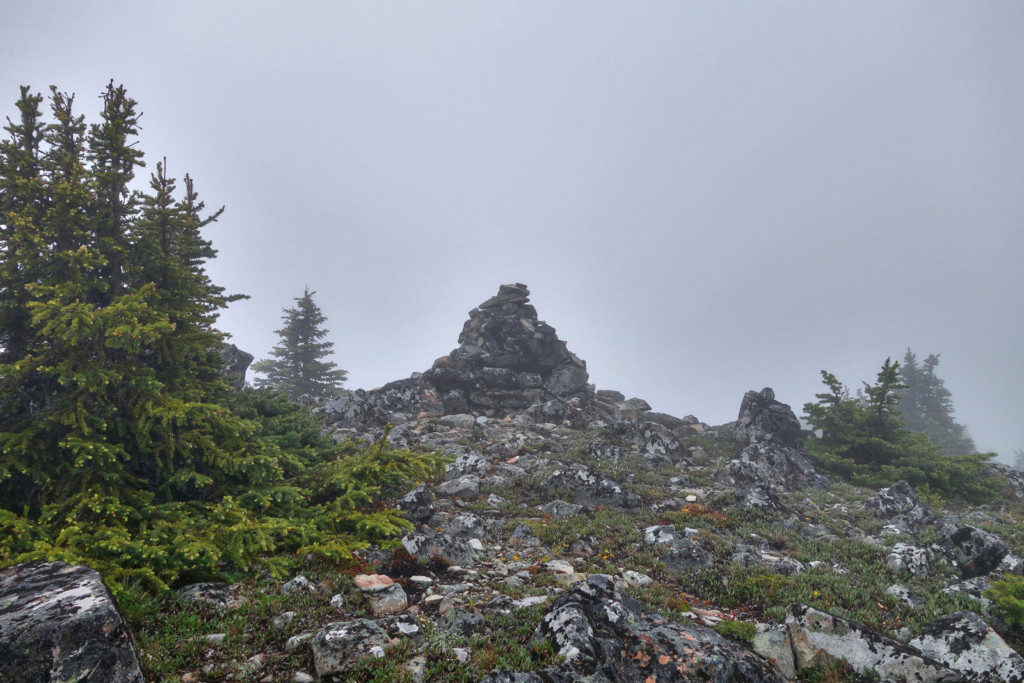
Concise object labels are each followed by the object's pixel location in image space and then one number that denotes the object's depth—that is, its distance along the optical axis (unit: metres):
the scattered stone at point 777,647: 5.93
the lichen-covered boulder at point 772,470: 18.19
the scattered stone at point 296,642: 5.14
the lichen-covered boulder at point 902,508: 13.60
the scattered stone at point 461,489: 13.74
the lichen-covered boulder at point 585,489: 14.41
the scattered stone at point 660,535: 11.12
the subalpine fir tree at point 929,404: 45.16
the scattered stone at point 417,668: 4.68
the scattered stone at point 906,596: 8.03
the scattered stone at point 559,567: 8.76
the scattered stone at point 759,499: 14.34
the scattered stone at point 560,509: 13.00
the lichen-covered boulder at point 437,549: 8.35
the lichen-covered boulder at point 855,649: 5.47
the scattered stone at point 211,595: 5.75
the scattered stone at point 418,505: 10.81
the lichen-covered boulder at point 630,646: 5.05
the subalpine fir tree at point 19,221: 7.65
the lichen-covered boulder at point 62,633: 3.61
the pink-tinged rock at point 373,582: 6.70
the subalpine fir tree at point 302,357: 41.00
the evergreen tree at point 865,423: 21.23
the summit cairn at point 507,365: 31.45
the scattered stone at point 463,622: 5.86
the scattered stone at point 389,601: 6.35
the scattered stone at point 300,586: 6.41
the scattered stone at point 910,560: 9.70
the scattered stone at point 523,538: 10.47
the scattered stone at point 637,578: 8.74
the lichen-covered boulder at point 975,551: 9.52
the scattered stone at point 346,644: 4.68
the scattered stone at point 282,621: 5.50
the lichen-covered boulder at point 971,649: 5.34
